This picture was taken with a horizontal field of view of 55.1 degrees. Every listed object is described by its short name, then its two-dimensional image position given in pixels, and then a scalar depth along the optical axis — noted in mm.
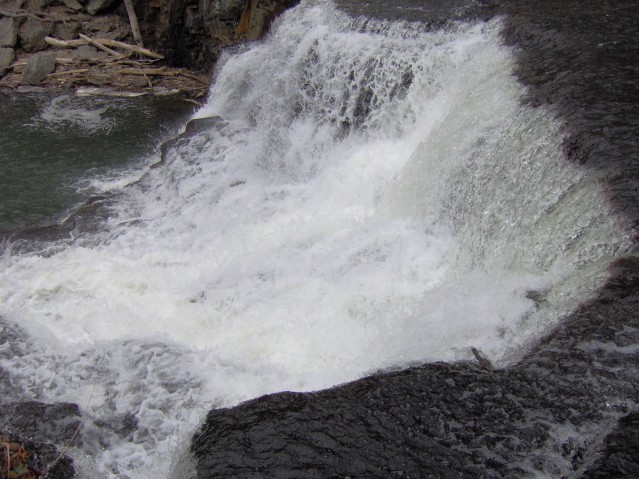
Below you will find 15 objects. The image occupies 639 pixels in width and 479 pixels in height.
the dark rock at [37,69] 10906
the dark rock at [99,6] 11766
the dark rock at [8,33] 11344
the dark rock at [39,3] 11812
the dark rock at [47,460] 3627
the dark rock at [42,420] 4090
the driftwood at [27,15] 11578
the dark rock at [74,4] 11891
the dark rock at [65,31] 11664
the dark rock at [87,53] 11320
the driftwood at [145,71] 11078
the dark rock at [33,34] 11445
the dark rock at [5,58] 11117
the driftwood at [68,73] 10992
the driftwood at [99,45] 11391
